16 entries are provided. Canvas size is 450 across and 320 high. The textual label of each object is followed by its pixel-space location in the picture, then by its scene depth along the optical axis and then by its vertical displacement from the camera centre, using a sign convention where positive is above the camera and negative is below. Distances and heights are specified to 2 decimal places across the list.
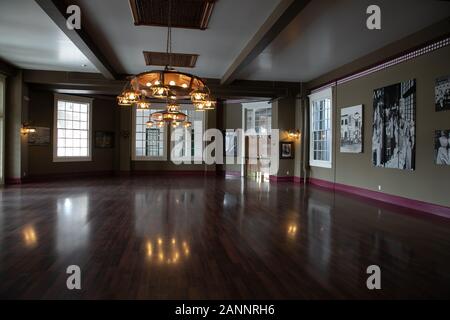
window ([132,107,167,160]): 16.12 +0.63
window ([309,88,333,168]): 11.23 +0.90
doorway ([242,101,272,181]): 14.32 +0.68
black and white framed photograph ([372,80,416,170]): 7.50 +0.70
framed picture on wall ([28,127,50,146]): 12.77 +0.57
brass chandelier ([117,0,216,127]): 5.41 +1.19
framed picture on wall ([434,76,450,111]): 6.52 +1.23
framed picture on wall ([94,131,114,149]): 15.30 +0.60
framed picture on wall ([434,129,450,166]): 6.52 +0.18
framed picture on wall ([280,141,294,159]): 13.27 +0.21
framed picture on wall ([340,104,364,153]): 9.39 +0.75
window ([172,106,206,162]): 16.52 +0.65
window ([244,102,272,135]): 14.44 +1.59
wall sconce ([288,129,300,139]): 13.05 +0.79
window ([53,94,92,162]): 13.77 +1.00
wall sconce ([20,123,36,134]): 11.38 +0.79
